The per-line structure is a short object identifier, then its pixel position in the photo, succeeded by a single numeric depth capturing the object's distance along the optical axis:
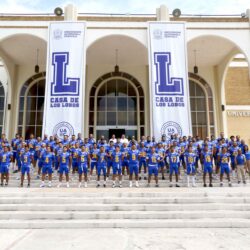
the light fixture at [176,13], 14.77
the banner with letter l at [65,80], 12.40
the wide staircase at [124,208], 6.03
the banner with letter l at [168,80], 12.55
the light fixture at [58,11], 14.73
